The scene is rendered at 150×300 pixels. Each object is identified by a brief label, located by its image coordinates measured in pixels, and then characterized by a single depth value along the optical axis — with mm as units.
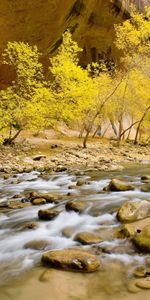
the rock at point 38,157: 14562
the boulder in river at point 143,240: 4402
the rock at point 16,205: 6775
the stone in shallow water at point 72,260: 4043
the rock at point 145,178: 9325
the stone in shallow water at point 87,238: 4816
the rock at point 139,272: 3915
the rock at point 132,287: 3596
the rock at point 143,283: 3613
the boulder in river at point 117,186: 7745
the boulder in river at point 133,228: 4820
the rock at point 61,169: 12352
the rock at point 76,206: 6266
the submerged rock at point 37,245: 4848
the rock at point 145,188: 7668
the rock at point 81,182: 9136
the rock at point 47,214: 5949
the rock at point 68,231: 5241
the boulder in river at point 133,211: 5418
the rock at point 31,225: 5555
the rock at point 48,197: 7033
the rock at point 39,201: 6848
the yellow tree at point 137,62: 17969
